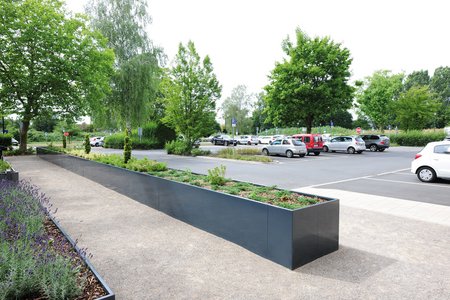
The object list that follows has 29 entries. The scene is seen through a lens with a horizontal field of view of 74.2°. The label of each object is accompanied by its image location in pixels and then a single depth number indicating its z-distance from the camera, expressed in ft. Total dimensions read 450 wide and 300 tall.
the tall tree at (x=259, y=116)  263.78
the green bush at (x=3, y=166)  28.84
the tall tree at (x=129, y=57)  94.02
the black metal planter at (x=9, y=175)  27.17
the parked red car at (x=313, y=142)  76.18
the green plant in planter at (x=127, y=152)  32.76
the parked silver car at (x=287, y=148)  70.90
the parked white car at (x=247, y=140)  146.61
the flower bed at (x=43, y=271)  8.04
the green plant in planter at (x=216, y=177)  20.25
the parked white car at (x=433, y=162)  33.24
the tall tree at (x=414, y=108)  131.23
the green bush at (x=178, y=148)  80.02
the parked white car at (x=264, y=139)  154.51
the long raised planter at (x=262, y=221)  12.96
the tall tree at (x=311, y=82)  92.84
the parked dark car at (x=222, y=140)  139.03
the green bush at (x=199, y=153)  77.56
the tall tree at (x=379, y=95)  161.48
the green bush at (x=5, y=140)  116.04
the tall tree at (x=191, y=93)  75.87
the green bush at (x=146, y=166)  27.25
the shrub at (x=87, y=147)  48.49
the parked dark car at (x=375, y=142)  93.54
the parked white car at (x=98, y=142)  138.51
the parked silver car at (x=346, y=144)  83.46
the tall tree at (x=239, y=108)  236.43
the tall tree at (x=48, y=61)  69.10
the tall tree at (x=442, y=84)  249.96
